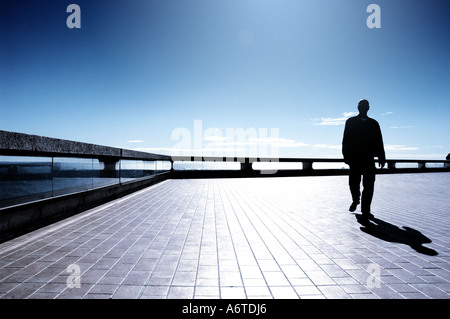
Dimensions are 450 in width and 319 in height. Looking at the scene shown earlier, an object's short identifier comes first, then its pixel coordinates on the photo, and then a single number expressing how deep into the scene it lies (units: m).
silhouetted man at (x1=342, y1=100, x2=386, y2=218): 5.42
